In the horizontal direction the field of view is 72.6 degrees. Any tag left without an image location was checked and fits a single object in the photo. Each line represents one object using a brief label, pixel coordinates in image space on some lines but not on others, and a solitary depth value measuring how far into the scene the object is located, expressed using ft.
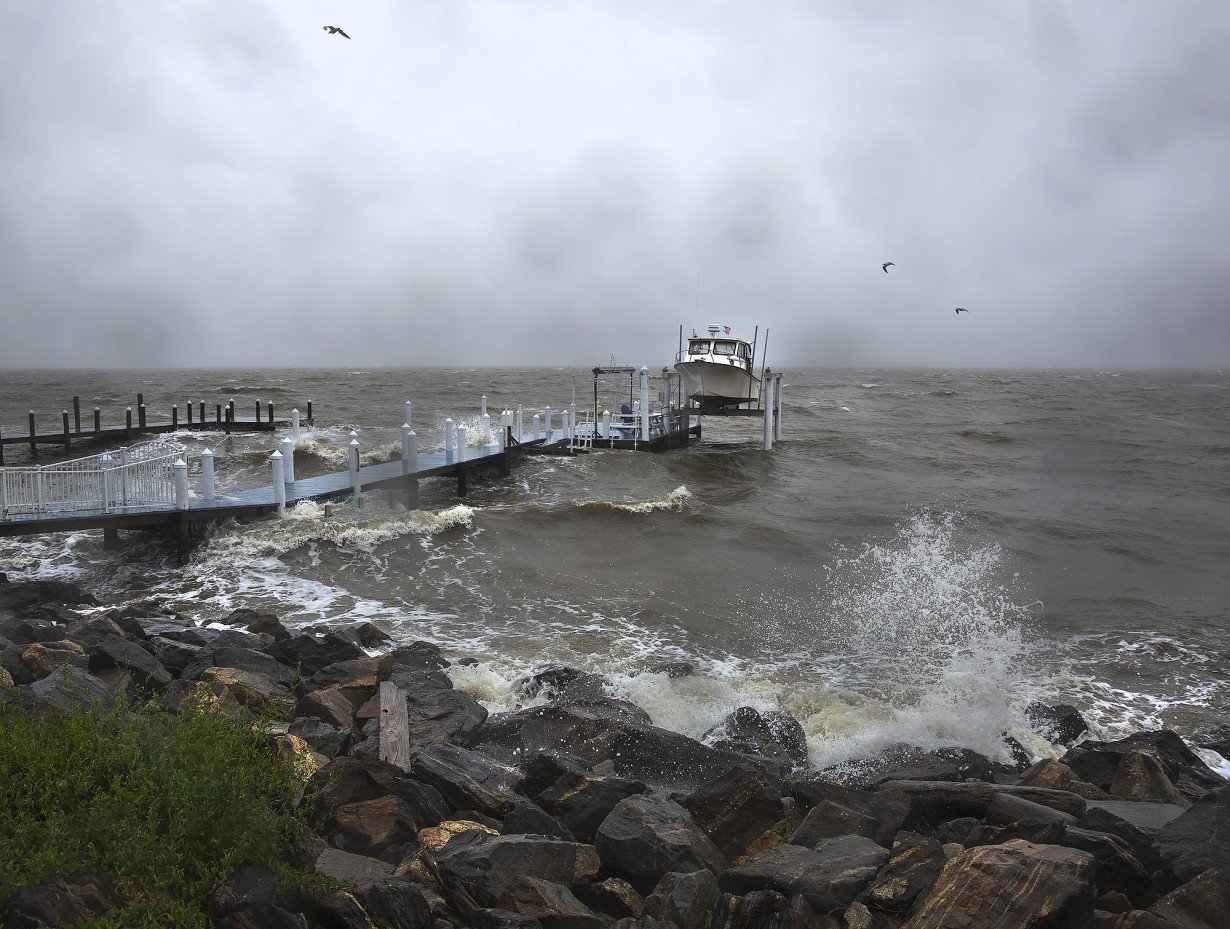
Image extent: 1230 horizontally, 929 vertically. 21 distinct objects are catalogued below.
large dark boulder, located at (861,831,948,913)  14.92
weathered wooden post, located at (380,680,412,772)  20.66
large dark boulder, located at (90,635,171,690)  26.61
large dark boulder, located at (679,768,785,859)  19.43
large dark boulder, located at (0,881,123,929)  11.89
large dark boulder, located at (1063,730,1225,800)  23.91
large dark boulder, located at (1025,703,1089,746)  29.12
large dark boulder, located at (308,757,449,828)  17.58
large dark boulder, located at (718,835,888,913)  15.15
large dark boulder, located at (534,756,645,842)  18.69
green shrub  13.23
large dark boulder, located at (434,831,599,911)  14.93
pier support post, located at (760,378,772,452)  125.49
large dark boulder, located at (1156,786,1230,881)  15.57
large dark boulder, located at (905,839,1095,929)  13.47
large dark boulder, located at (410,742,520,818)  19.01
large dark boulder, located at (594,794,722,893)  16.52
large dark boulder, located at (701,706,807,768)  26.37
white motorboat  128.57
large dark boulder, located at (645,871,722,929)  14.43
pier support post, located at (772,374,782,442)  136.28
